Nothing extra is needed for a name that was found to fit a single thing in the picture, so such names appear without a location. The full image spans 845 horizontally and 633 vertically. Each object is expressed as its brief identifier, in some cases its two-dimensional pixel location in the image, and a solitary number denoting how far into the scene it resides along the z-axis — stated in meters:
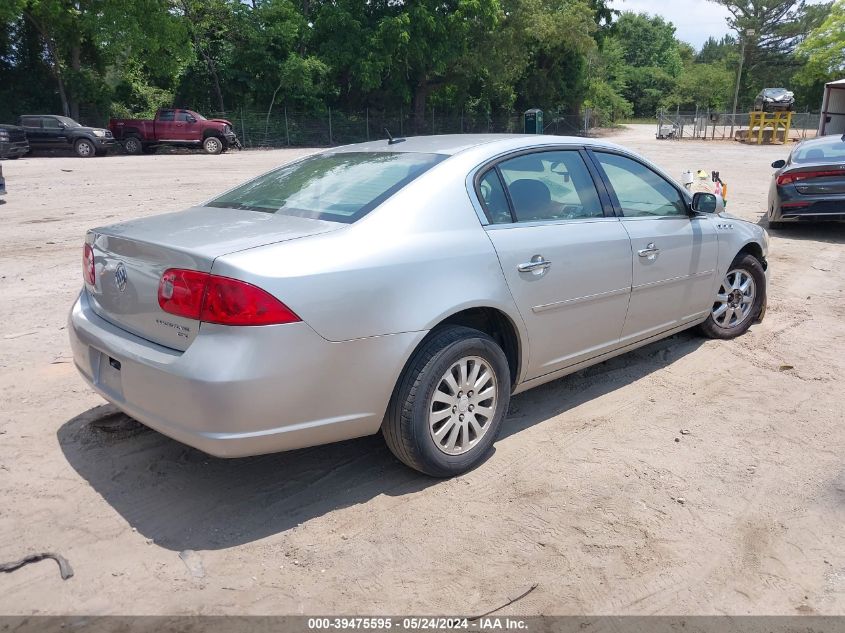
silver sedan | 2.93
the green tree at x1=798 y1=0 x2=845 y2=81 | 55.30
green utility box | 41.22
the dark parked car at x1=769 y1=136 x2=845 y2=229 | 9.67
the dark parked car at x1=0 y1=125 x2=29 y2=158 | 22.02
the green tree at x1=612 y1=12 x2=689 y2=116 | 95.19
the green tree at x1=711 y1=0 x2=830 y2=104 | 68.81
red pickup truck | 28.69
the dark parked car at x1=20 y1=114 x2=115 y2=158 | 25.70
